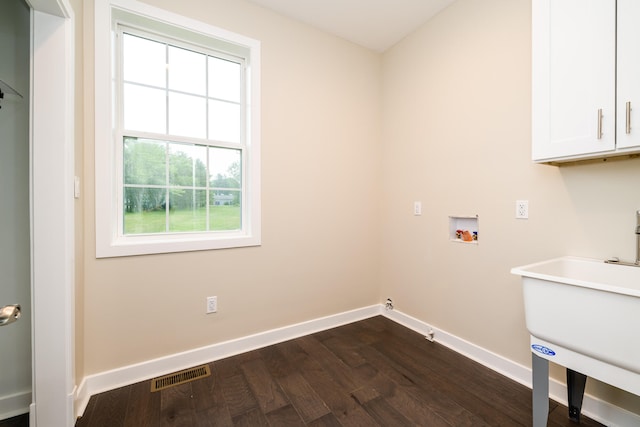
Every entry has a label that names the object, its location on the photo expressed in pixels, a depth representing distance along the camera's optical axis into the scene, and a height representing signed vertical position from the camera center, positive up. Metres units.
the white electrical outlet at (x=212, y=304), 2.03 -0.70
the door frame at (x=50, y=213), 1.27 -0.02
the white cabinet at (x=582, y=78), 1.17 +0.63
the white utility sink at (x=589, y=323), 0.99 -0.44
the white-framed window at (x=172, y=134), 1.73 +0.55
